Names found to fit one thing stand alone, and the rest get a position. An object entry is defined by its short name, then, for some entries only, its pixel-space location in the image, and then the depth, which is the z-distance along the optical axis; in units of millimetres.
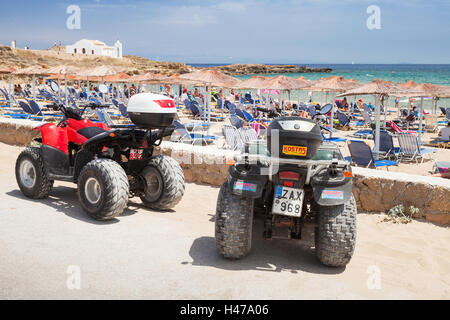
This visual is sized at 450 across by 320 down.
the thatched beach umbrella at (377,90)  9305
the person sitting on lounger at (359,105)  22092
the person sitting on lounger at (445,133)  11130
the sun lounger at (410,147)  8891
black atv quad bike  2986
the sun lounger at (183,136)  9094
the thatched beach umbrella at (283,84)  13695
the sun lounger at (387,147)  9250
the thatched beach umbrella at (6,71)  20453
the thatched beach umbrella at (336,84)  13127
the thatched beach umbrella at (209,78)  13124
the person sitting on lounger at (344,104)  21250
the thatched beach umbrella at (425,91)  11133
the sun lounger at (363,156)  6934
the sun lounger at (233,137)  8242
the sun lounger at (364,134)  12849
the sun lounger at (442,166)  6520
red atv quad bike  4195
